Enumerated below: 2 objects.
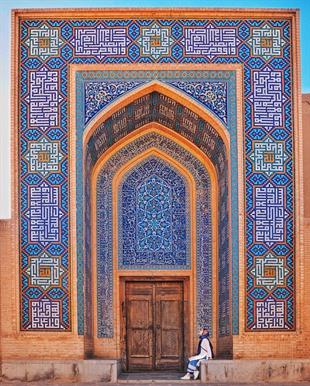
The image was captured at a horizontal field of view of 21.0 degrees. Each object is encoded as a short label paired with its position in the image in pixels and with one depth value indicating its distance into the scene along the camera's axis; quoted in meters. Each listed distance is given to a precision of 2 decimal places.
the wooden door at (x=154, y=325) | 12.14
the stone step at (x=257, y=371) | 10.66
